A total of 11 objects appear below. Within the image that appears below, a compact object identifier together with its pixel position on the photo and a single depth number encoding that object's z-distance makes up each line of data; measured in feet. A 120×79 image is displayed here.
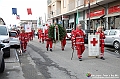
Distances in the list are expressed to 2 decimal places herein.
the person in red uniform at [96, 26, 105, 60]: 34.72
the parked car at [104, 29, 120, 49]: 51.55
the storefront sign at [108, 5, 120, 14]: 73.29
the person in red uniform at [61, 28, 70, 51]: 48.74
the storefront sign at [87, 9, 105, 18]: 85.18
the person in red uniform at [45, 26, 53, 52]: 47.27
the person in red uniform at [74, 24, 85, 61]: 33.14
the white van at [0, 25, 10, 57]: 34.38
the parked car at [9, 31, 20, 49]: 53.54
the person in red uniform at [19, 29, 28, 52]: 43.04
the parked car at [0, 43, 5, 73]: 22.74
